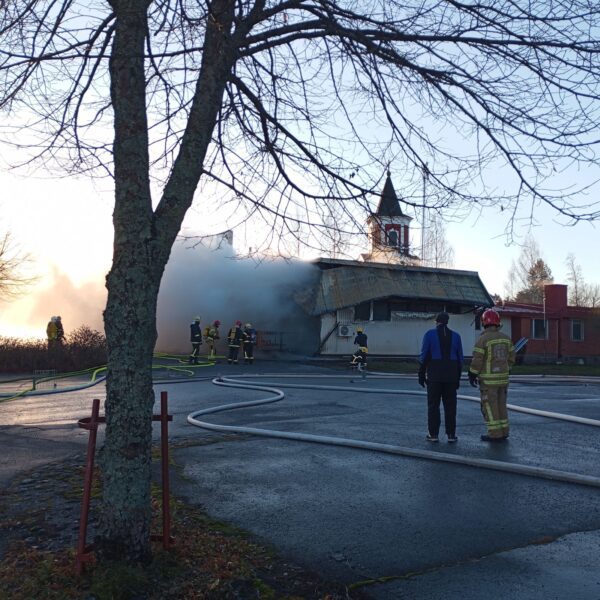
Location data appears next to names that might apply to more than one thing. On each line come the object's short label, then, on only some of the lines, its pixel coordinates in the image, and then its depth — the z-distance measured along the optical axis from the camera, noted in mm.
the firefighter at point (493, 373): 7918
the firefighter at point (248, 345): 24469
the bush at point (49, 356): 20984
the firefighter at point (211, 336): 26233
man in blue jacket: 7832
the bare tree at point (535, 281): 68500
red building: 37594
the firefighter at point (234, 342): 23903
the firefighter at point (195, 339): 22875
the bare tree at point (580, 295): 65125
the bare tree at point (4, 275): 30797
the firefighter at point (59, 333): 21919
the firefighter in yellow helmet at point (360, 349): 20616
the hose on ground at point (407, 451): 5832
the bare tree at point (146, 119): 3600
